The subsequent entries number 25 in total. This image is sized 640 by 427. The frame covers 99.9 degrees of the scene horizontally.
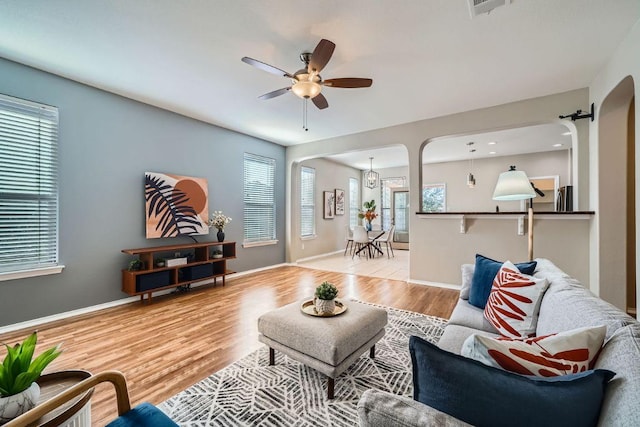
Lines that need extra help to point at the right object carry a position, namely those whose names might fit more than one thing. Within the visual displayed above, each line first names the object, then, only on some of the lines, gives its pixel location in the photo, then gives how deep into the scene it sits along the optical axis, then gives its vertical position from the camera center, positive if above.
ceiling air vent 1.97 +1.56
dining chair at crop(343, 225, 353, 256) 8.48 -0.68
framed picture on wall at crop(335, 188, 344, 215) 8.19 +0.40
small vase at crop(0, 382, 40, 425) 0.88 -0.64
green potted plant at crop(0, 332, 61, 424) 0.89 -0.58
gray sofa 0.62 -0.42
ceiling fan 2.33 +1.30
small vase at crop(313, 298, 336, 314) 2.06 -0.71
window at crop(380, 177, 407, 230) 9.46 +0.53
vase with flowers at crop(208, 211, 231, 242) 4.59 -0.14
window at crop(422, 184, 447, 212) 8.34 +0.58
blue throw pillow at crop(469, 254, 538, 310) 2.04 -0.49
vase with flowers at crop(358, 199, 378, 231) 8.31 +0.02
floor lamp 2.58 +0.28
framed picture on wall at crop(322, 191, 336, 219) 7.64 +0.28
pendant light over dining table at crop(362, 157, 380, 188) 8.00 +1.07
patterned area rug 1.60 -1.20
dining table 7.29 -0.90
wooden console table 3.53 -0.79
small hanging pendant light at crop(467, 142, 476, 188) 6.66 +0.96
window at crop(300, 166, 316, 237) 6.89 +0.34
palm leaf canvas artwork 3.89 +0.14
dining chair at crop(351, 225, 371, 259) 7.02 -0.55
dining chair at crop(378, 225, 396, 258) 7.36 -0.64
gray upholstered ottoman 1.73 -0.84
